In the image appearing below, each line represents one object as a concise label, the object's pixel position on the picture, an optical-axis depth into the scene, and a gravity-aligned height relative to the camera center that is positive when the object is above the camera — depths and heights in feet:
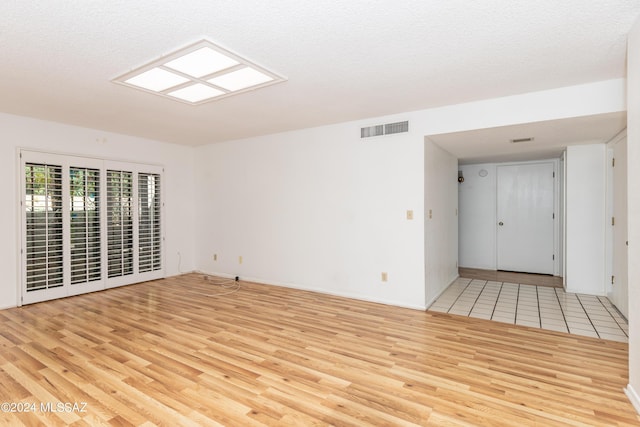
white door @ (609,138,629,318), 12.45 -0.80
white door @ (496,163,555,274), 20.47 -0.52
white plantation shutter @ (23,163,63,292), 14.42 -0.67
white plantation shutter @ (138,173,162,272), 18.61 -0.71
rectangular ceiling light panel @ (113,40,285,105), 8.42 +3.99
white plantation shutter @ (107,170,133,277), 17.16 -0.64
